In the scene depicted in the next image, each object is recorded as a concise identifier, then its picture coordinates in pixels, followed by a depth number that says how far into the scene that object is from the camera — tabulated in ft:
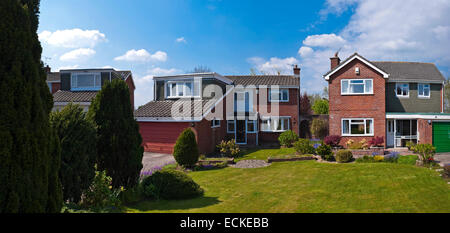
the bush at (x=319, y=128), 97.68
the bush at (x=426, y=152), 57.36
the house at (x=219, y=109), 74.95
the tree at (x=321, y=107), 121.19
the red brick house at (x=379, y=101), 82.23
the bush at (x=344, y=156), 62.49
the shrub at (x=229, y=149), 73.15
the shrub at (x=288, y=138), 88.38
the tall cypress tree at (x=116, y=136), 32.40
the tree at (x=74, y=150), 24.68
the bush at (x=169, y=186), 34.19
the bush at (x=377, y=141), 77.56
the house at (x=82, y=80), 102.17
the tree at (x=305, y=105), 117.19
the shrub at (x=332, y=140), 77.69
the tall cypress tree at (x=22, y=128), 15.38
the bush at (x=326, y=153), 64.95
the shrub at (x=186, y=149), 56.08
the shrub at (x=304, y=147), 71.20
